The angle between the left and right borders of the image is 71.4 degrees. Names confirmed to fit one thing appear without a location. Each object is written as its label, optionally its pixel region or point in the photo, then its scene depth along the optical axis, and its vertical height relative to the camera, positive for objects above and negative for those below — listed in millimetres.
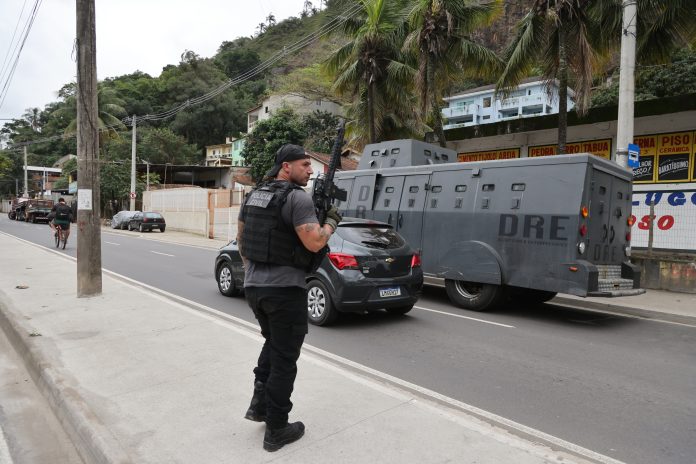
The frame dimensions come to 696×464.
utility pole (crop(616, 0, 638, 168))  9758 +2907
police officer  2957 -382
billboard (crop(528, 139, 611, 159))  15452 +2388
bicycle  17047 -1243
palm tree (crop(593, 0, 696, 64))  11734 +5031
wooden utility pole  7691 +772
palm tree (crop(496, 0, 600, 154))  12156 +4597
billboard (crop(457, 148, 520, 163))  17766 +2342
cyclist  16828 -567
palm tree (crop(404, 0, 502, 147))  15070 +5485
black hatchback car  6535 -873
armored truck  7129 -138
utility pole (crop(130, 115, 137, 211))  34625 +1357
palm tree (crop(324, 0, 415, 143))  16297 +5126
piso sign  13789 +1897
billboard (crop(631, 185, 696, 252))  12617 +132
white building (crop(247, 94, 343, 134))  49906 +11895
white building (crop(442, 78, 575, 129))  58000 +13871
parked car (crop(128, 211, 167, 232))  30438 -1178
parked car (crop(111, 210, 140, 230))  32344 -1147
